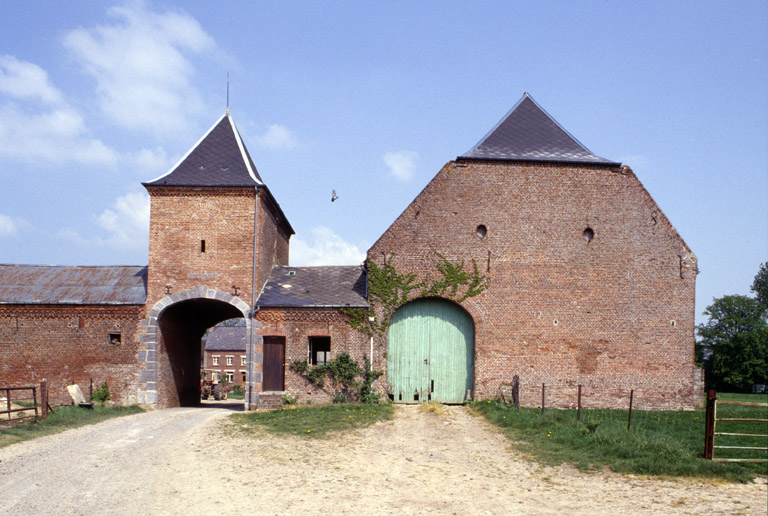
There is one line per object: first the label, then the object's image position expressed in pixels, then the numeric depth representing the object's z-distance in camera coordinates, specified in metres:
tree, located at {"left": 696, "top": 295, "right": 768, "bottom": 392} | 46.50
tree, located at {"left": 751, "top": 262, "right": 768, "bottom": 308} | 64.94
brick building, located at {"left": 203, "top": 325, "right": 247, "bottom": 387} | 57.72
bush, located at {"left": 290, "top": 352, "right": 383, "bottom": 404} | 18.78
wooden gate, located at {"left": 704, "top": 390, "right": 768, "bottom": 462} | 9.73
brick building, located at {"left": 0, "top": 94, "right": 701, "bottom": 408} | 18.89
